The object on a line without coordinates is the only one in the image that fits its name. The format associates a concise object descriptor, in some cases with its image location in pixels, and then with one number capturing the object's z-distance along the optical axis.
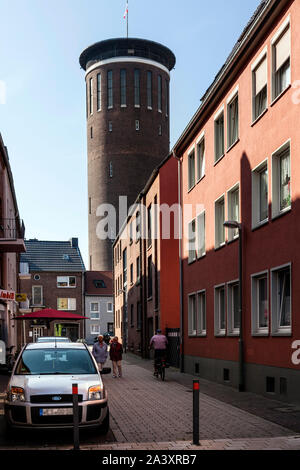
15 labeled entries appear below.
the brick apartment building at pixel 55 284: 72.75
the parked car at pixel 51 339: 23.18
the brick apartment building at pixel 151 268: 30.05
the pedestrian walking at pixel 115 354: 22.66
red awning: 28.14
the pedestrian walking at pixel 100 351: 22.19
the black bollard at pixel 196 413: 9.38
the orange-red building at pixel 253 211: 14.83
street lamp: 17.55
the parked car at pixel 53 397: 9.87
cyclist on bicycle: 22.19
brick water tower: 70.06
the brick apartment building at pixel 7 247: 27.70
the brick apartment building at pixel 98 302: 76.31
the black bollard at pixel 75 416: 8.86
